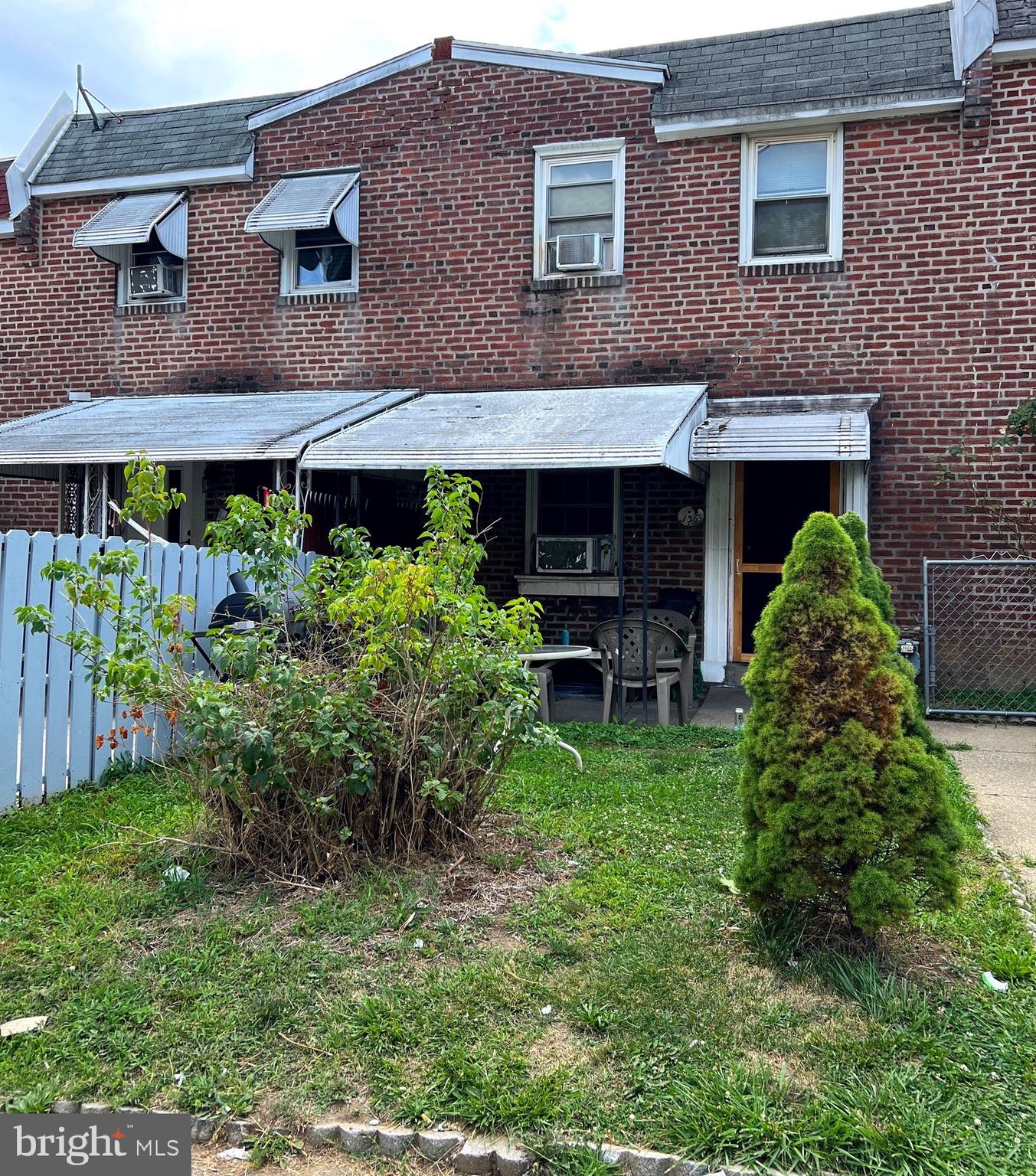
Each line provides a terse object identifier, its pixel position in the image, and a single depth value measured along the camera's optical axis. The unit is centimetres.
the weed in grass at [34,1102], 296
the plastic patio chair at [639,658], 895
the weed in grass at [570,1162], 268
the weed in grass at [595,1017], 333
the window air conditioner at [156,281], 1281
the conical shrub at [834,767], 366
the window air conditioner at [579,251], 1127
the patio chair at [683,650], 912
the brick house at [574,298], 1003
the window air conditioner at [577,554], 1145
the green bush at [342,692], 448
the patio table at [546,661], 786
